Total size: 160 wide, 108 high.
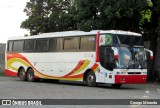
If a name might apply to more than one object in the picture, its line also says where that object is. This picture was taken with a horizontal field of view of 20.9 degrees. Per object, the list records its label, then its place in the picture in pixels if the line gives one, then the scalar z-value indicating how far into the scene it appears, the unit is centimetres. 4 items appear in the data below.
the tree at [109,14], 2773
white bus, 2380
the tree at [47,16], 3866
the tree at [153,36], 3125
